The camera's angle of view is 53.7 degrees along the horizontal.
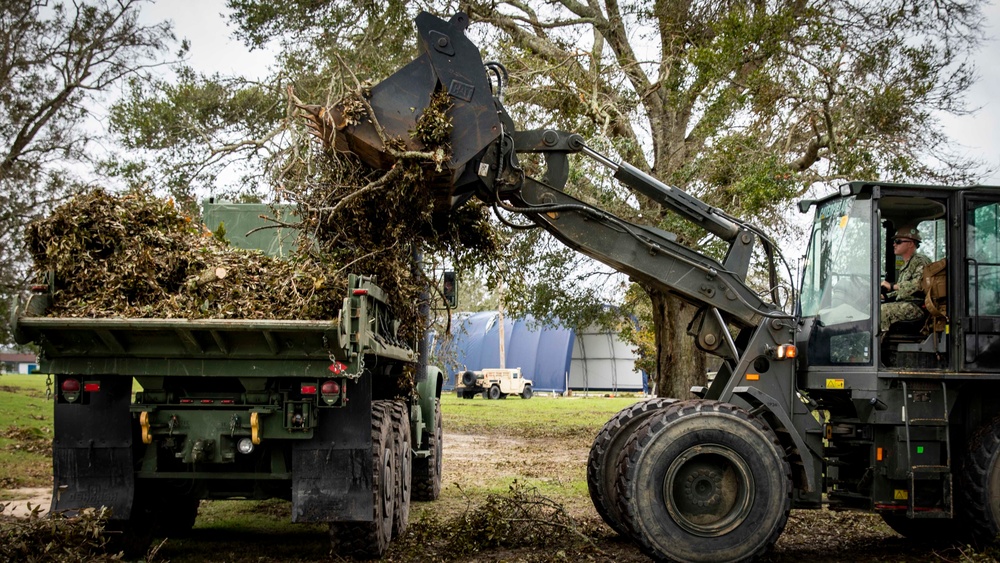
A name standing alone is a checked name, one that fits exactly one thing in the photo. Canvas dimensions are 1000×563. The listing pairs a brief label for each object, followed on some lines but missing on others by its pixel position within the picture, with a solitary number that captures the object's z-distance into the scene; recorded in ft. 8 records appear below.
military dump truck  22.80
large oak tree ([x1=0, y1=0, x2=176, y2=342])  69.87
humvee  145.79
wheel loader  24.29
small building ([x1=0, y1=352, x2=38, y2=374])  270.10
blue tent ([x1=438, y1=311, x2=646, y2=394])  168.66
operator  26.55
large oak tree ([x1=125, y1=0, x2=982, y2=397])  51.60
